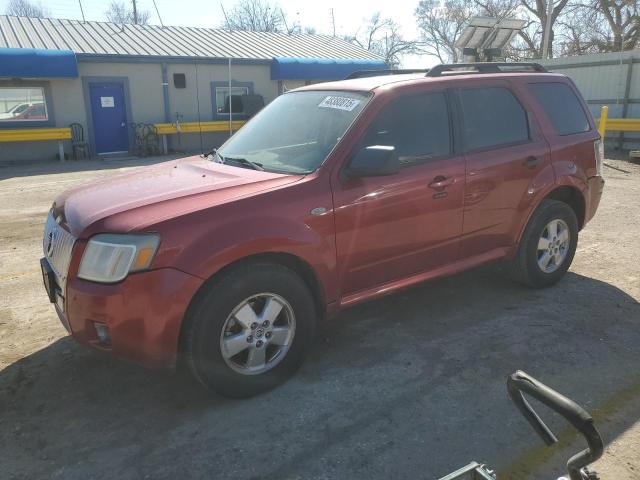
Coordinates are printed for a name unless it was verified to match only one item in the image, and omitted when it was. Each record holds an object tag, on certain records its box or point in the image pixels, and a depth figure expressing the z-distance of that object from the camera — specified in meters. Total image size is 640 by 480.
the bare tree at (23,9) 48.69
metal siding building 15.22
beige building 15.84
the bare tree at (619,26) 29.14
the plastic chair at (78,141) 16.61
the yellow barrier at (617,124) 13.99
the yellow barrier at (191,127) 17.66
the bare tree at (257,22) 49.22
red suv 2.85
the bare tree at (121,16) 45.72
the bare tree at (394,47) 50.78
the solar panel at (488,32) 10.95
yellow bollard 13.89
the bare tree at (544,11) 33.28
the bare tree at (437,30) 48.95
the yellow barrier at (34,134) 15.47
